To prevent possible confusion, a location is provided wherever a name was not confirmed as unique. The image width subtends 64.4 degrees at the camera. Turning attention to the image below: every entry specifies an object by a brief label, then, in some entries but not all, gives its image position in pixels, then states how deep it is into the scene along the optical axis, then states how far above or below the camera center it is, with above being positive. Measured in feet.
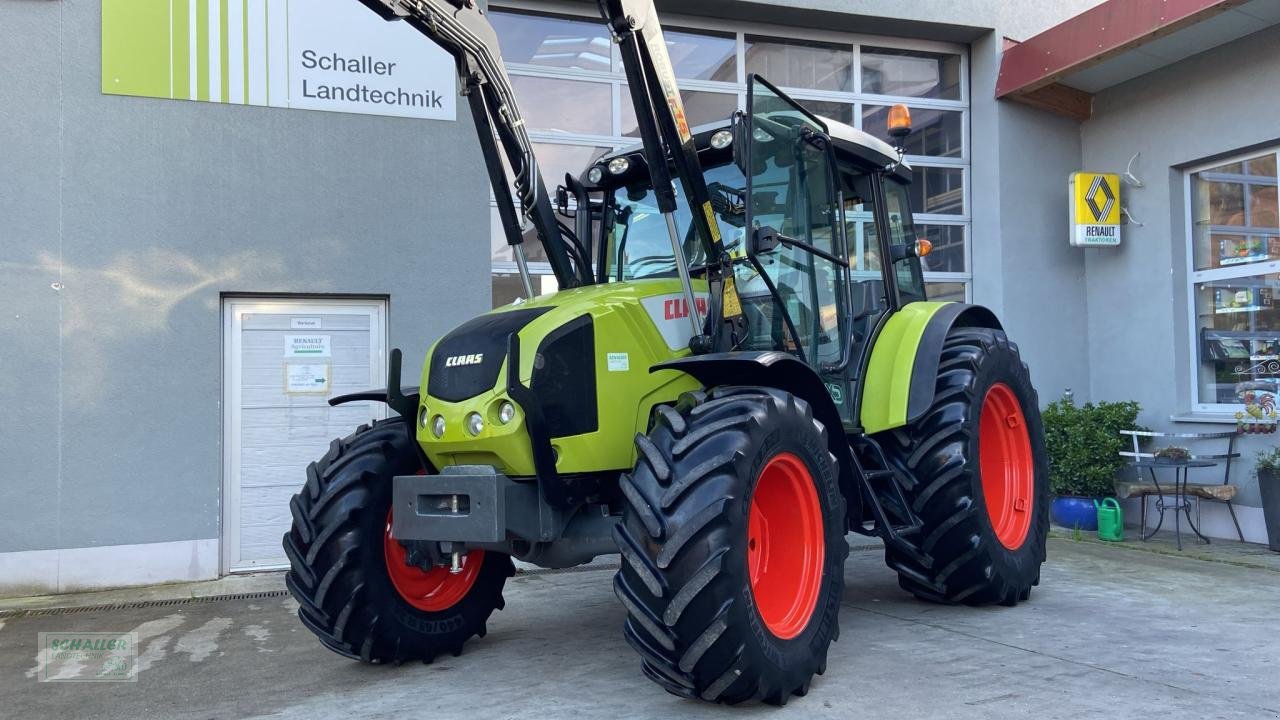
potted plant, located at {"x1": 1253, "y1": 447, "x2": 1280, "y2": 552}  23.91 -2.81
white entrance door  24.67 -0.30
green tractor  11.35 -0.61
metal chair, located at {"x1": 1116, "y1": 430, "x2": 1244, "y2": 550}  25.38 -2.87
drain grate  20.84 -4.67
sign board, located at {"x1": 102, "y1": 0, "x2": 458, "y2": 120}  23.88 +7.97
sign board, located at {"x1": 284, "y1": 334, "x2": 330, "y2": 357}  25.20 +0.92
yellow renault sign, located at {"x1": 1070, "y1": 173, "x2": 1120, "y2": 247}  29.81 +4.85
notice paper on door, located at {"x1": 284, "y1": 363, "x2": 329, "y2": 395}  25.22 +0.10
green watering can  26.53 -3.87
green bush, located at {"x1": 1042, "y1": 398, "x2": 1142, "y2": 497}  27.58 -1.99
